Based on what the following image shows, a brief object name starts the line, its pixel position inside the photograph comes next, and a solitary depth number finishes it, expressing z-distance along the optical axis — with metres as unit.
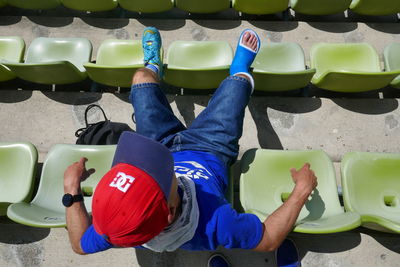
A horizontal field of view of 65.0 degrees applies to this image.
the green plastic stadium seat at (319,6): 3.53
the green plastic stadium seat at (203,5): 3.64
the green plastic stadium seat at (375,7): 3.49
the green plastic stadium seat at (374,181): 2.28
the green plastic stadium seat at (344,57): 3.18
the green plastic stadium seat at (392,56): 3.05
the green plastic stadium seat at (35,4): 3.80
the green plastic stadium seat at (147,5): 3.66
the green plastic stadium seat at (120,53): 3.38
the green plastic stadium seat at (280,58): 3.17
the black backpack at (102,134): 2.68
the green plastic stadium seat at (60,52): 3.05
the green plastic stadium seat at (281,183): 2.28
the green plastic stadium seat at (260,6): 3.58
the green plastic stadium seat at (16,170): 2.44
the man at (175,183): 1.10
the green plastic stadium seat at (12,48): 3.36
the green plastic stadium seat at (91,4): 3.77
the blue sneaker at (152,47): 2.79
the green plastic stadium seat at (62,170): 2.38
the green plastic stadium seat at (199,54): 3.23
